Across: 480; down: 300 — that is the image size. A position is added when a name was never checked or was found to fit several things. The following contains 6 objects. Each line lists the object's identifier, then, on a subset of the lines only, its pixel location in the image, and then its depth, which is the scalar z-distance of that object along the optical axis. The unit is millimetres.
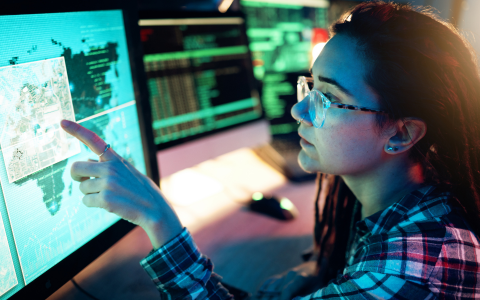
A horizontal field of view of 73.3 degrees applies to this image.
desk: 634
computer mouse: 935
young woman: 474
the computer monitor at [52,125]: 402
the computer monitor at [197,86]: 854
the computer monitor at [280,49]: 1239
